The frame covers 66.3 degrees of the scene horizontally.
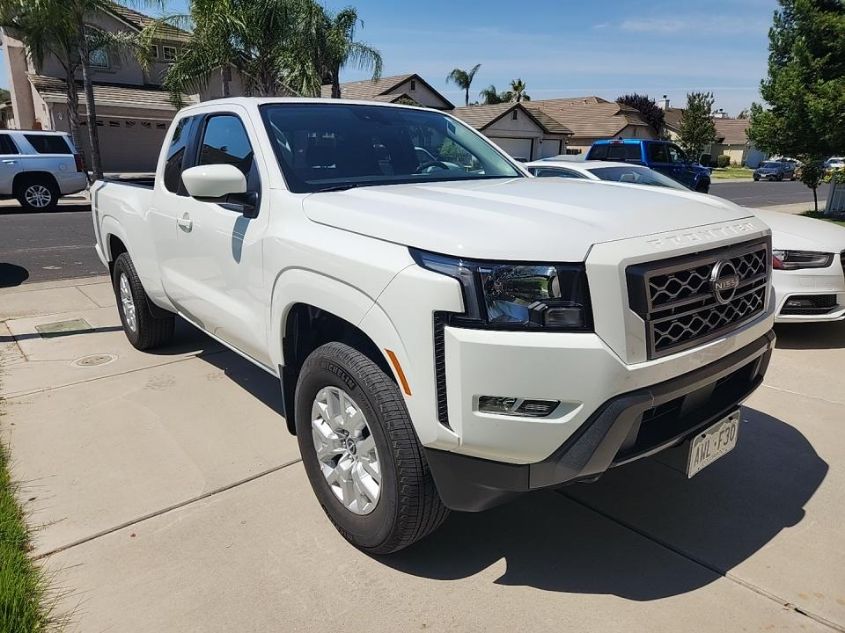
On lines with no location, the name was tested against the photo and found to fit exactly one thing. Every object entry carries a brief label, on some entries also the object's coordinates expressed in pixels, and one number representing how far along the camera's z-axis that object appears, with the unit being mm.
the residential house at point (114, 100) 26641
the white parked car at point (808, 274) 5387
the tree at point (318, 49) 19438
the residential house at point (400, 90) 38031
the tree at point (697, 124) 44344
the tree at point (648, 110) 61031
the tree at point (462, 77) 58469
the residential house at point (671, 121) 63994
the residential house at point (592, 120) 56038
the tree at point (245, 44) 17891
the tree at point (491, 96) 66625
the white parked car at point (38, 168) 15820
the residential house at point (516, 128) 41719
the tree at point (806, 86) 13595
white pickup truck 2143
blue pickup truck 17141
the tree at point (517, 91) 70188
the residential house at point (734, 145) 69000
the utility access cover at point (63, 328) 6102
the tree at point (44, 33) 18172
